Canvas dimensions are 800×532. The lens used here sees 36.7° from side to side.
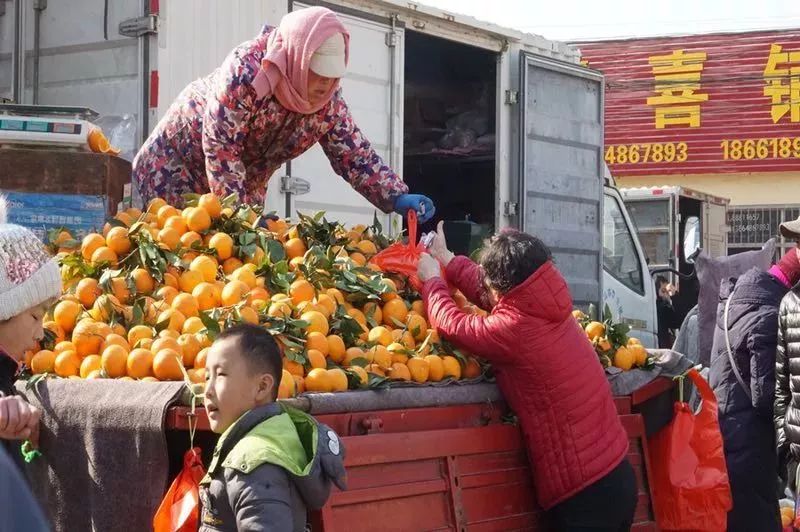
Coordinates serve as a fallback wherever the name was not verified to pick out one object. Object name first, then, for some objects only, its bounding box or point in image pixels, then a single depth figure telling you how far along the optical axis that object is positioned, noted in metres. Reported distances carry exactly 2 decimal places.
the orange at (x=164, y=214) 5.03
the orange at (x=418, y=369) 4.54
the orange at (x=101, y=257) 4.74
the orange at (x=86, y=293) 4.56
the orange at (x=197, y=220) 4.93
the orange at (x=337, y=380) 4.14
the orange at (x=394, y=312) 4.93
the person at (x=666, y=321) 14.28
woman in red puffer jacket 4.76
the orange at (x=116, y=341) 4.22
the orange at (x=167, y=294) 4.54
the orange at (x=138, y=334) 4.29
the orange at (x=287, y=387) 3.91
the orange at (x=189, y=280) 4.66
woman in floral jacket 5.54
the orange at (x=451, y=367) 4.72
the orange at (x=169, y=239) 4.83
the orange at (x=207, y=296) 4.50
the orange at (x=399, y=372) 4.45
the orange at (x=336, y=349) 4.40
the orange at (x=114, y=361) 4.12
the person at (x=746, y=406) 5.78
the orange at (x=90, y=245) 4.80
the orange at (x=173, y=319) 4.35
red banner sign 23.72
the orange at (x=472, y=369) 4.89
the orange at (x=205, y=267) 4.70
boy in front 3.21
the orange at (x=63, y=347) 4.31
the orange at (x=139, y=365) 4.06
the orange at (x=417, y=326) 4.84
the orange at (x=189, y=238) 4.86
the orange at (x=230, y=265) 4.85
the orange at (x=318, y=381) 4.12
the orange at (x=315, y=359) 4.21
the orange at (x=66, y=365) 4.23
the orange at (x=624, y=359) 5.47
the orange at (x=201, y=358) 3.98
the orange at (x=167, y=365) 4.01
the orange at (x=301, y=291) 4.64
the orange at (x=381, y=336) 4.66
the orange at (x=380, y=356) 4.48
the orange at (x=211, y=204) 5.02
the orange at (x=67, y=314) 4.46
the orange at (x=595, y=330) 5.57
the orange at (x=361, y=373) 4.28
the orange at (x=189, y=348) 4.10
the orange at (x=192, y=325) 4.26
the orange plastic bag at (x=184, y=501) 3.55
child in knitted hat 2.73
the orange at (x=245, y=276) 4.63
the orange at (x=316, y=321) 4.38
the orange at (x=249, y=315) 4.23
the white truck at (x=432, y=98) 7.36
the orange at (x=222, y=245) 4.86
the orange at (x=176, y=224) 4.91
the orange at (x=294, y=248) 5.09
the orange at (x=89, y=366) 4.19
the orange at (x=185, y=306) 4.45
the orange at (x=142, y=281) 4.63
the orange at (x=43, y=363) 4.26
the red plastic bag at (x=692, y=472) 5.31
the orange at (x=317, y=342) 4.30
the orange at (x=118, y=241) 4.79
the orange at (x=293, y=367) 4.16
